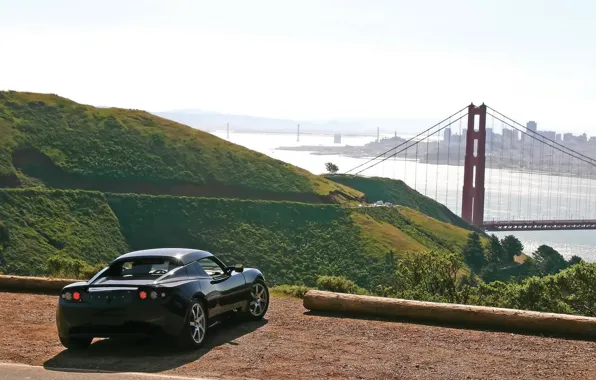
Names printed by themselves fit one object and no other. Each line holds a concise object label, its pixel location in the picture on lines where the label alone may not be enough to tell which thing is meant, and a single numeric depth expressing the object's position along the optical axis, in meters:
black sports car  8.80
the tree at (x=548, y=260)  96.92
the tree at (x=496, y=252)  104.54
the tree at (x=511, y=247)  106.81
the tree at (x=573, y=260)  100.00
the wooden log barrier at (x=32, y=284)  13.91
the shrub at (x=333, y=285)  19.20
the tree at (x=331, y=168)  170.25
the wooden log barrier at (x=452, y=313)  10.23
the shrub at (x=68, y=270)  17.06
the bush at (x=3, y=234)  71.21
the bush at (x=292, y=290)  15.08
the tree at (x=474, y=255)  102.00
